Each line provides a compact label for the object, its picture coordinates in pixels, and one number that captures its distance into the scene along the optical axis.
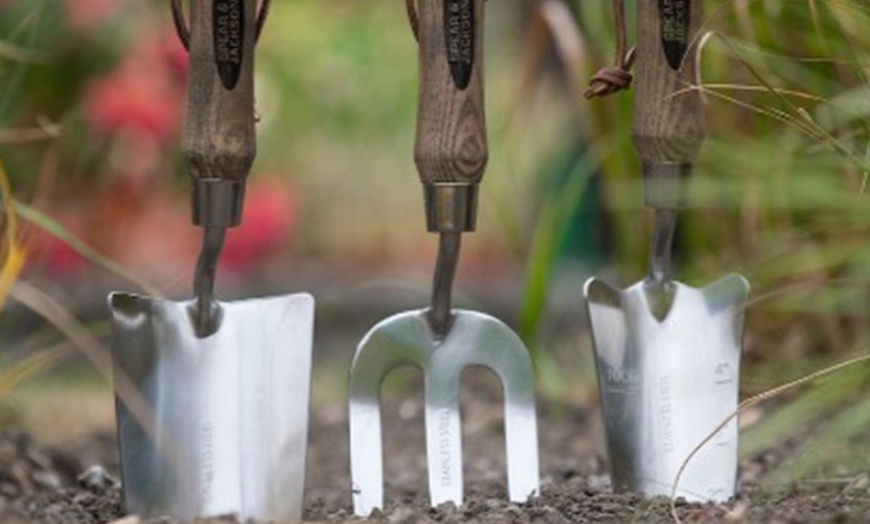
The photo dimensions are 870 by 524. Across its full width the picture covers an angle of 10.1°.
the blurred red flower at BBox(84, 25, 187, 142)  2.87
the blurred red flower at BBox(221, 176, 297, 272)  3.08
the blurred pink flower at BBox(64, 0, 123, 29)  2.80
